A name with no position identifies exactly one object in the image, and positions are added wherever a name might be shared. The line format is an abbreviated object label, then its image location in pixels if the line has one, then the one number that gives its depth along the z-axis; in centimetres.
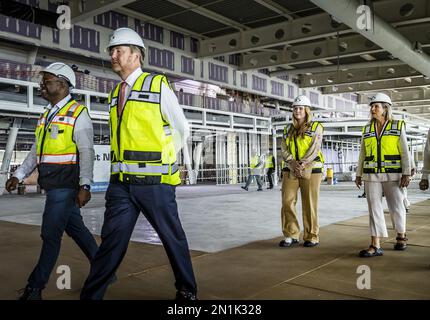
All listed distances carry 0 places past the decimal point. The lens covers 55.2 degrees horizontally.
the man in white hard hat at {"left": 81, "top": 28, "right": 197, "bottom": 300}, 264
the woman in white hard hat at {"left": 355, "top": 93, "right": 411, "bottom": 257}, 451
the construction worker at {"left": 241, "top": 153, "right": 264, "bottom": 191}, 1616
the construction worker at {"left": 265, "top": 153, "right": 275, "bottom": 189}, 1715
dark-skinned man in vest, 308
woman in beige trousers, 504
